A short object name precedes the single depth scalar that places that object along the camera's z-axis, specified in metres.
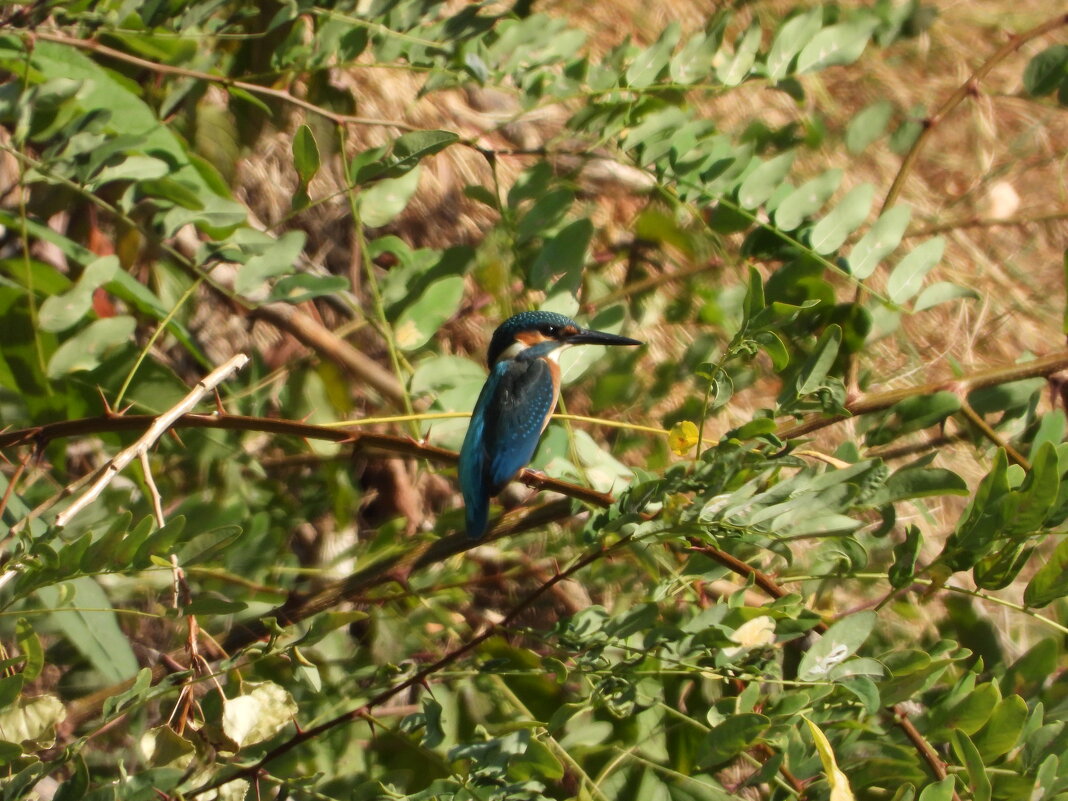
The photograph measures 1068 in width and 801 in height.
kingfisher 10.13
